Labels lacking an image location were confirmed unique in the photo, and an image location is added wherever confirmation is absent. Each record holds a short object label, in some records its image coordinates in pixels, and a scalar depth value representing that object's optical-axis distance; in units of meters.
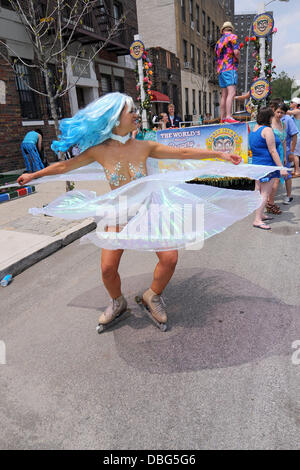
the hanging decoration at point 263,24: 8.14
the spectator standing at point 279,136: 6.06
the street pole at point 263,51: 8.33
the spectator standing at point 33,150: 9.62
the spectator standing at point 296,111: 7.51
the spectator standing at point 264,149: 5.30
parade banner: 7.03
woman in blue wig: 2.57
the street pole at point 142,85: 9.80
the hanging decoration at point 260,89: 8.31
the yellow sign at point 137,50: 9.52
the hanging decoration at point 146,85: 9.95
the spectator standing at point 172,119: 11.42
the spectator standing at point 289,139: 6.80
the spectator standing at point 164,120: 10.71
